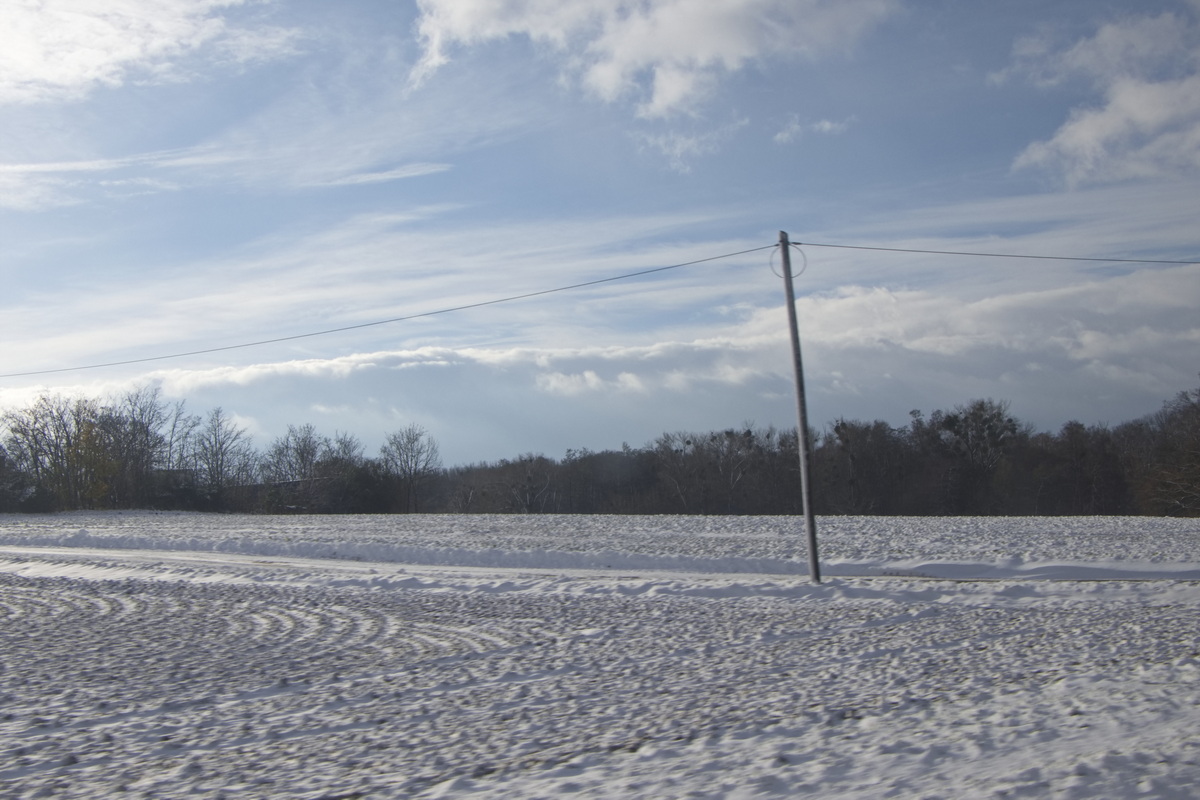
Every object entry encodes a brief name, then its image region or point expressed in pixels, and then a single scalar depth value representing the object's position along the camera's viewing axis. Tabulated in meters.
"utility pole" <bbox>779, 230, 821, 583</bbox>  19.02
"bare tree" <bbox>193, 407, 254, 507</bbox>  80.62
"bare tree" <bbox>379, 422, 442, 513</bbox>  81.06
